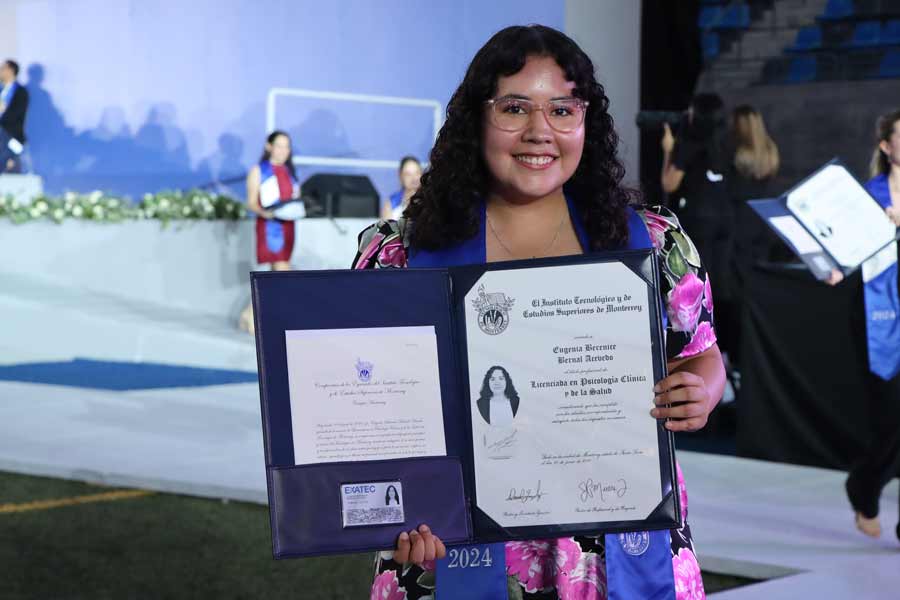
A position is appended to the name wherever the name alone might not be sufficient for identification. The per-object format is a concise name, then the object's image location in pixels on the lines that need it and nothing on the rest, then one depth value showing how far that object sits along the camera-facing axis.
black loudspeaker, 12.94
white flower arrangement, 11.53
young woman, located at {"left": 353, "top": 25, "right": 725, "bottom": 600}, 1.84
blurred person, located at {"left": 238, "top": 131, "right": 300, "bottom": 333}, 10.97
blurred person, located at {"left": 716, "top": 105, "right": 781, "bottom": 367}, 7.23
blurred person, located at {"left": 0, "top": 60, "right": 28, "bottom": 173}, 13.76
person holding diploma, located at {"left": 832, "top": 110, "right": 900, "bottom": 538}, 4.86
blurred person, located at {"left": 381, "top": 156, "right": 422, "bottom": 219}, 11.43
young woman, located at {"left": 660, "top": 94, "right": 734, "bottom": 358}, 7.76
